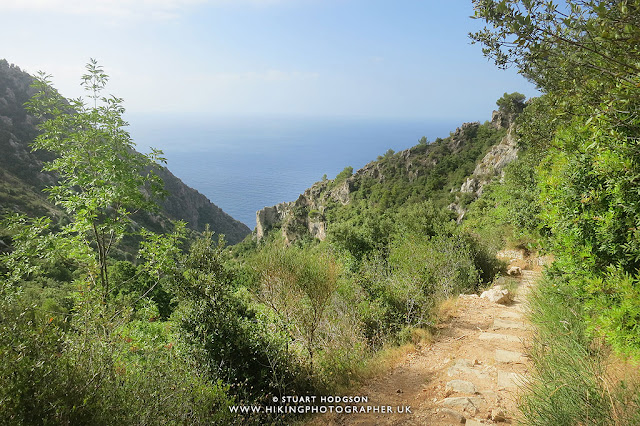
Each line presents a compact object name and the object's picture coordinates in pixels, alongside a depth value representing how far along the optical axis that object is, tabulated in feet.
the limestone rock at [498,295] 26.73
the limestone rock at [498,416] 11.42
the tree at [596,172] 7.82
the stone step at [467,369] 15.21
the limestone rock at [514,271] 36.45
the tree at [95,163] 22.72
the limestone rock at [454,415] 12.13
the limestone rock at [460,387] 14.03
